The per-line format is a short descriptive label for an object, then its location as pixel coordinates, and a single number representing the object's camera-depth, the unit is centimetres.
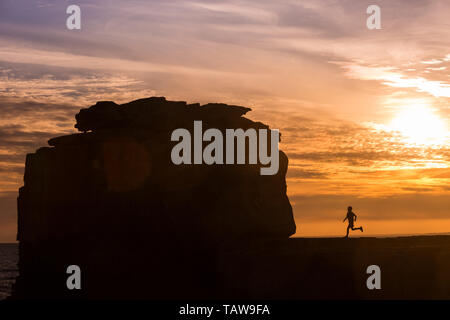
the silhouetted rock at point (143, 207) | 4484
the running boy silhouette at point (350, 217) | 3906
